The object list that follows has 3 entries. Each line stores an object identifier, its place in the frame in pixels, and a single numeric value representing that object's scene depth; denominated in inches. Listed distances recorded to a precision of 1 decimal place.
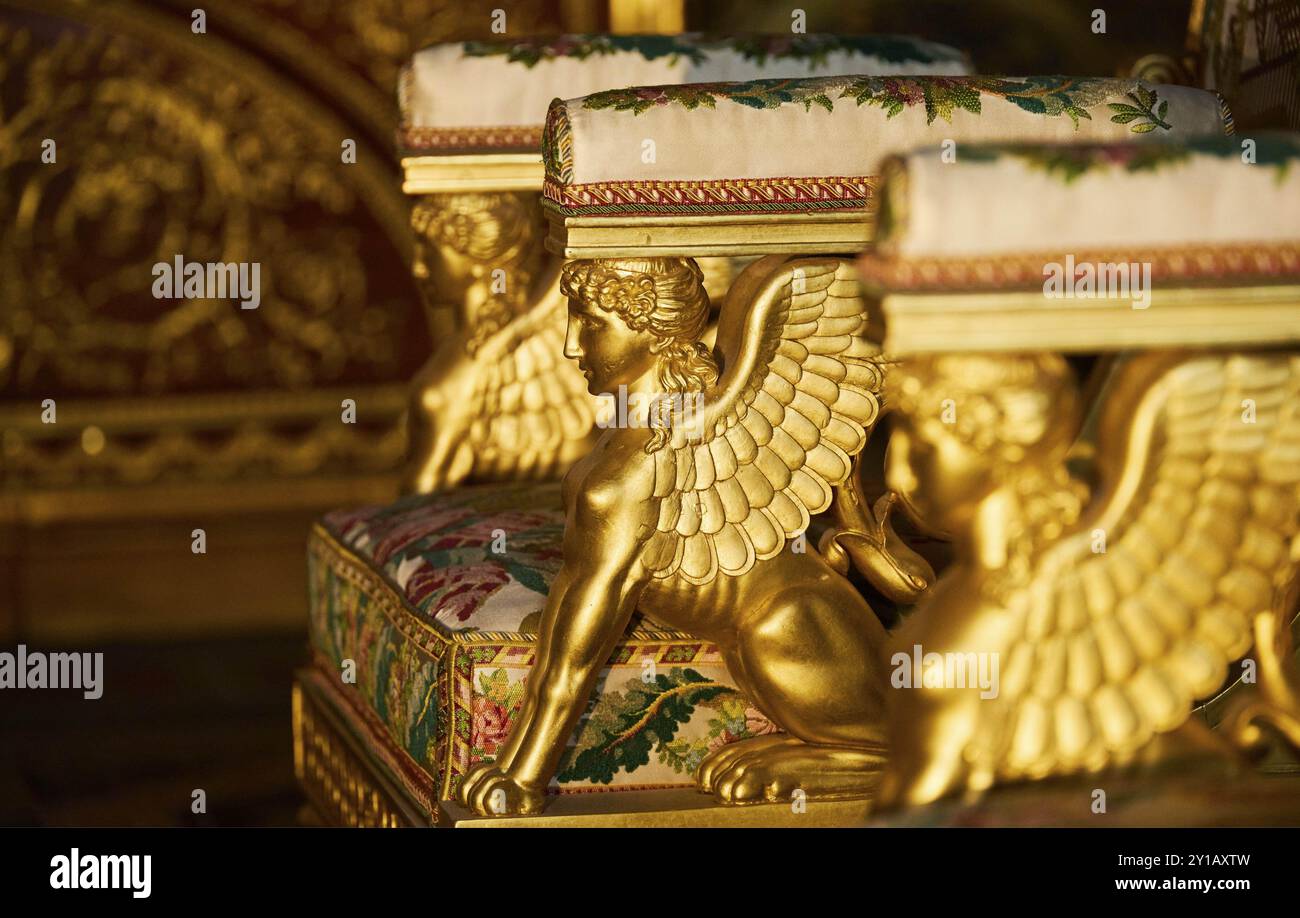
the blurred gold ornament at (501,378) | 234.1
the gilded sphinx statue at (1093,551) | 123.1
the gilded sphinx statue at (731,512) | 163.3
